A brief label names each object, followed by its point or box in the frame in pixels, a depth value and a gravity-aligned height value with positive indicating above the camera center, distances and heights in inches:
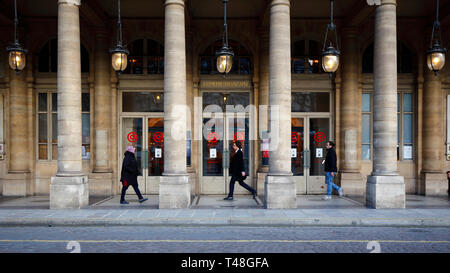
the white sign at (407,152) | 597.0 -15.3
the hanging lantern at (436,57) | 466.3 +102.2
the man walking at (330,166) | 520.4 -31.9
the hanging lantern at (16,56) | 470.0 +105.5
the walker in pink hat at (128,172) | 485.0 -36.6
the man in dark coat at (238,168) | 514.0 -33.8
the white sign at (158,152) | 593.9 -14.3
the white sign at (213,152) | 594.2 -14.5
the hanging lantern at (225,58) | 458.3 +99.7
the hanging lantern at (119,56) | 451.3 +101.0
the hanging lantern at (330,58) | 458.9 +99.4
